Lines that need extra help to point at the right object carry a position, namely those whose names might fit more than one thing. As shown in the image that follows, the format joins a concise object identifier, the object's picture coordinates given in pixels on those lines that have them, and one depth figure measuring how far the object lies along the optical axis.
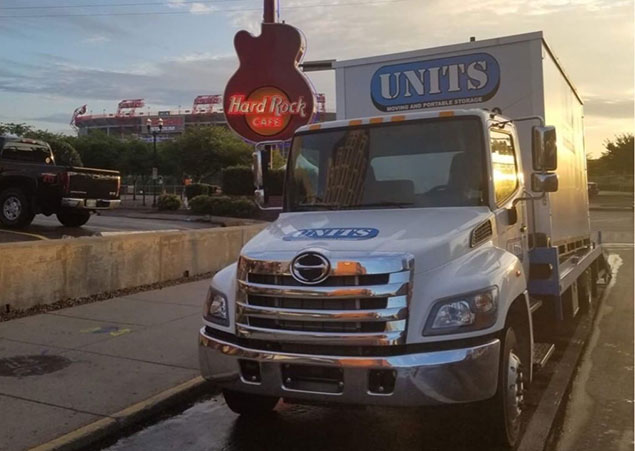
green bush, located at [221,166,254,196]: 28.92
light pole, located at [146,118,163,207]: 42.51
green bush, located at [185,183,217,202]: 31.81
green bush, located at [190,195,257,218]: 24.12
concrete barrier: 8.03
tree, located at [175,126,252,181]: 52.50
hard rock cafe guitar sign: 20.05
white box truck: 3.69
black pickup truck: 14.27
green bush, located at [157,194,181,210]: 28.75
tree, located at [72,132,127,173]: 60.62
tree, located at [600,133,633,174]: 70.31
